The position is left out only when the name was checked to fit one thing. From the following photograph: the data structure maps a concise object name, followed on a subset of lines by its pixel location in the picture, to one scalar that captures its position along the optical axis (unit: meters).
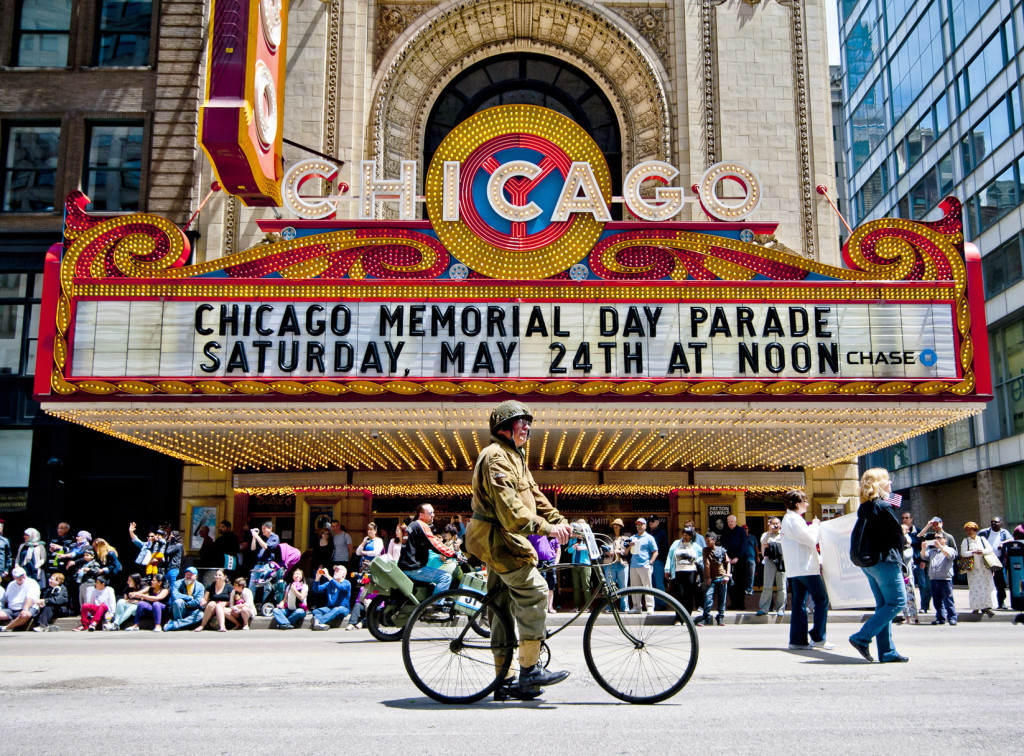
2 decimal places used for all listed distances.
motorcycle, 11.66
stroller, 16.19
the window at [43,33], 22.95
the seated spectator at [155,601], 15.49
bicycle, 5.95
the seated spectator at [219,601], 15.08
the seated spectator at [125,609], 15.87
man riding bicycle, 5.84
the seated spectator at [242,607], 15.35
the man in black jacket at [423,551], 11.93
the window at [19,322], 21.20
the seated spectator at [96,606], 15.84
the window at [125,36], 22.88
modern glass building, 31.00
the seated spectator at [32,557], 16.72
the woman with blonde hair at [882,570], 8.23
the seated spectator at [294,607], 15.48
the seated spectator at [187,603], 15.30
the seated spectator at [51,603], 16.00
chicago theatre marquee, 15.28
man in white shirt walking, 9.75
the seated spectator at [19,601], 15.70
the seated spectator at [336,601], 15.34
